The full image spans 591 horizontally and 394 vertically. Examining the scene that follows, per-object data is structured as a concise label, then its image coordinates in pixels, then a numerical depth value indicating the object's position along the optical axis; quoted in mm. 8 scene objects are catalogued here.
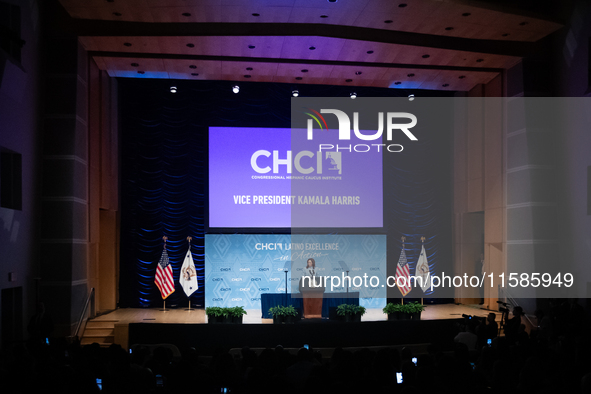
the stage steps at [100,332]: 10906
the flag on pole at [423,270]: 14508
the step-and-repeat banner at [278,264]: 13898
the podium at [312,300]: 11992
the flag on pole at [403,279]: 13953
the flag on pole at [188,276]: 13789
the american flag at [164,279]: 13477
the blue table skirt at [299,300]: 11984
